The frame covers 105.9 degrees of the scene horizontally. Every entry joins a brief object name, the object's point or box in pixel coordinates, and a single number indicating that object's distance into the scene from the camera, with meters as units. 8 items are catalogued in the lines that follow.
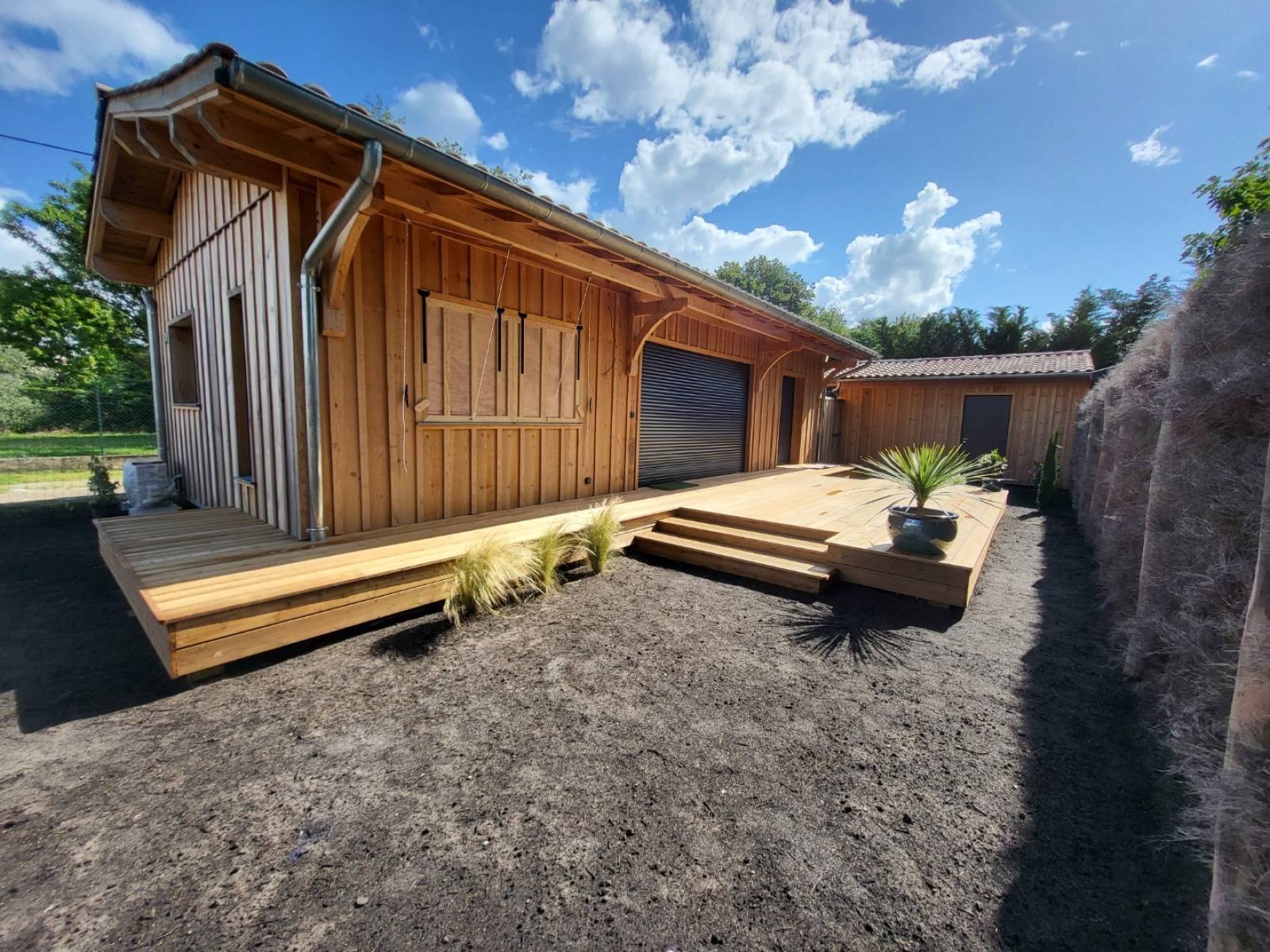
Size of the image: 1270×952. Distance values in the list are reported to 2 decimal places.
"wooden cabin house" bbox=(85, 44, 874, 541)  2.70
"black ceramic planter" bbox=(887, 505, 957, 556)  3.39
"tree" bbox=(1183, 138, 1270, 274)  5.57
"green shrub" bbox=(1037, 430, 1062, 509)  7.60
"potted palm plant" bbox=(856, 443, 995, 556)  3.40
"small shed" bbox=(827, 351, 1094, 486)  9.80
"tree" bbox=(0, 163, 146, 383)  15.45
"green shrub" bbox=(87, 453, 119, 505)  6.23
